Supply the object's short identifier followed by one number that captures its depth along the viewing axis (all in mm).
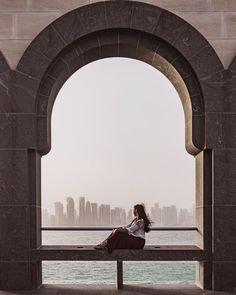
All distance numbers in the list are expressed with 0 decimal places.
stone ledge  9305
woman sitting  9398
